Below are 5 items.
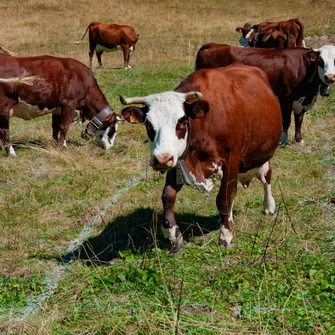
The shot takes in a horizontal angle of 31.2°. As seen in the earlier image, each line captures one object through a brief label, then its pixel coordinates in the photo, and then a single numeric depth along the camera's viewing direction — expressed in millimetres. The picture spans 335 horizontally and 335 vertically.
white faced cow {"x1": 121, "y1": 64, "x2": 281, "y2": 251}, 5168
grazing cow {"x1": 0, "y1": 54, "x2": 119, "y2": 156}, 9828
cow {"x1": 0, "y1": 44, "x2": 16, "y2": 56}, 9977
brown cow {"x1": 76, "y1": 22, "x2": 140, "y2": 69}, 23406
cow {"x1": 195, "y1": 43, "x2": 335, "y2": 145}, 10125
